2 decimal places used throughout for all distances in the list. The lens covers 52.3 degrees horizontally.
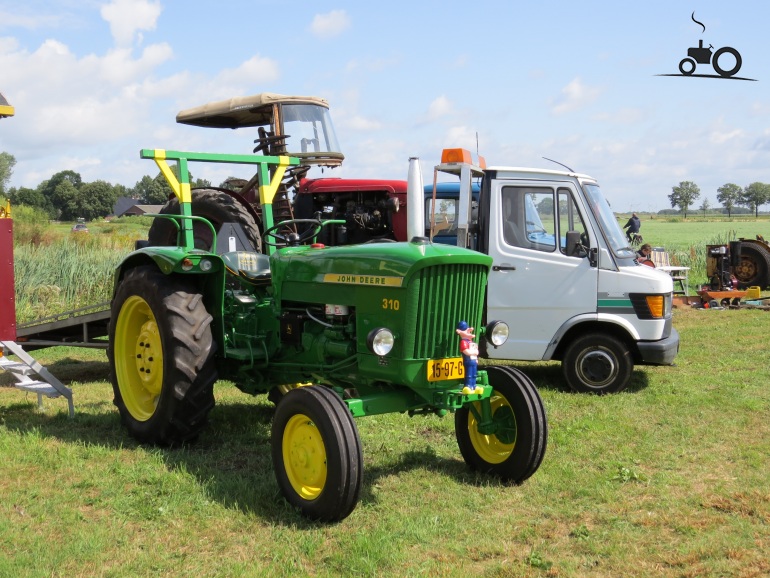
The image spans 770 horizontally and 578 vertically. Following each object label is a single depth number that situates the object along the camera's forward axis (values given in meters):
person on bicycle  18.62
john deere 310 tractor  4.26
